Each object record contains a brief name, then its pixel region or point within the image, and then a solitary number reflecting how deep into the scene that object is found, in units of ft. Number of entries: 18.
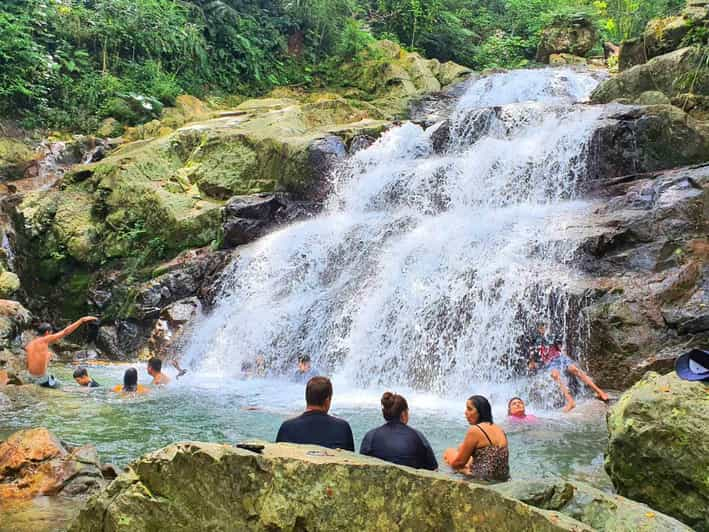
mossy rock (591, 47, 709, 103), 49.03
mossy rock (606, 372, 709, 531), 13.96
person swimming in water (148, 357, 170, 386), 36.24
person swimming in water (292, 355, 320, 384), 35.22
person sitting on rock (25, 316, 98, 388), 32.01
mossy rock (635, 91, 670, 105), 47.96
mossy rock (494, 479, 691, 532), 11.70
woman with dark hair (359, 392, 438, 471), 15.11
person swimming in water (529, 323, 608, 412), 28.55
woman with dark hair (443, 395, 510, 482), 17.72
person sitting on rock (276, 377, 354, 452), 14.57
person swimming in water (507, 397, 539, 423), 26.13
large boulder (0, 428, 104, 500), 16.49
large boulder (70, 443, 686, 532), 9.93
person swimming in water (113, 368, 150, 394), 32.17
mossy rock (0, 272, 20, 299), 44.14
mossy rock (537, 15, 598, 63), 87.40
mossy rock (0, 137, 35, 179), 60.08
